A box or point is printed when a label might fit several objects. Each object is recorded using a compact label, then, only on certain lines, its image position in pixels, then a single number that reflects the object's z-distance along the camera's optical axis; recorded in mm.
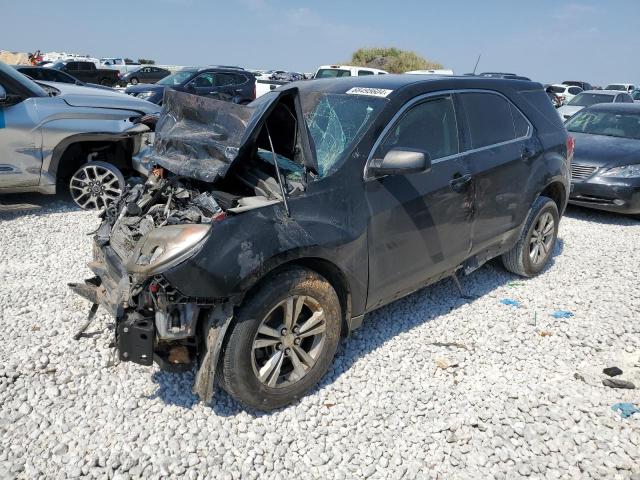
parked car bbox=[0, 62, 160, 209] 5867
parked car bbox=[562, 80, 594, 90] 34478
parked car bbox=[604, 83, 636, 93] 31859
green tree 38938
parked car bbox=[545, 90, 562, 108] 21258
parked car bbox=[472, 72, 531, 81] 20080
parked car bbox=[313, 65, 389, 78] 15112
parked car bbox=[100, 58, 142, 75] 37628
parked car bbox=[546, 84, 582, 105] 25281
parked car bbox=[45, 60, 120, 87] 26906
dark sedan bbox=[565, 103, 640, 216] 7219
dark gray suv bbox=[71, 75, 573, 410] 2660
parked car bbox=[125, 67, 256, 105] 15326
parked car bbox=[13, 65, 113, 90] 14355
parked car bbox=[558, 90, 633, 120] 15734
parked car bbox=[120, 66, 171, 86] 30966
